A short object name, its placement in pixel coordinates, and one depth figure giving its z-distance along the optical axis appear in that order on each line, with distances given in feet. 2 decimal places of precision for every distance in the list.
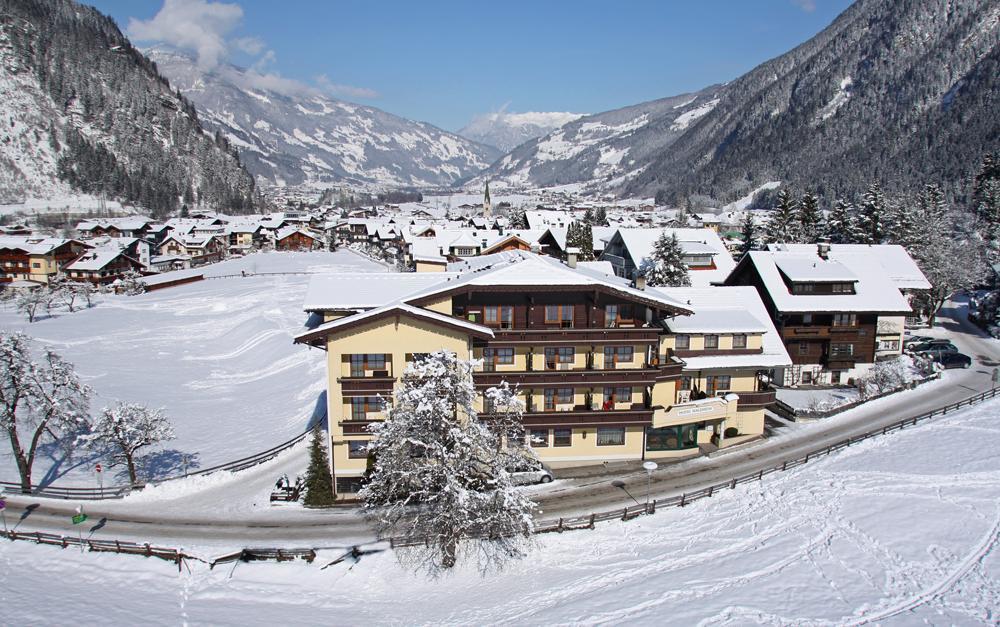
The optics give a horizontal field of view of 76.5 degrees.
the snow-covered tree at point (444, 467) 82.23
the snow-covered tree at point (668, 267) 190.60
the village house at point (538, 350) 109.91
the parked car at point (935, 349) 177.58
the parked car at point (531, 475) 112.27
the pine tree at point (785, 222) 284.00
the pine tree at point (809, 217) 292.61
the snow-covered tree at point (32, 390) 111.75
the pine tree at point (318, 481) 107.34
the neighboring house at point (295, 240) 546.67
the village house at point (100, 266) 367.25
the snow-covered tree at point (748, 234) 290.40
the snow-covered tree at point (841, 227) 270.67
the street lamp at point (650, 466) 103.38
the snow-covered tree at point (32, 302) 277.44
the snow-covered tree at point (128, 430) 115.55
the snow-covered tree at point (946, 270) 217.56
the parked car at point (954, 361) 171.94
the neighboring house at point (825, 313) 165.89
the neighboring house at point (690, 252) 237.57
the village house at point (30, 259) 371.76
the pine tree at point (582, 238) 291.61
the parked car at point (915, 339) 191.94
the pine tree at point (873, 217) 262.88
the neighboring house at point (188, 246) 510.58
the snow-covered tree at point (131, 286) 341.41
